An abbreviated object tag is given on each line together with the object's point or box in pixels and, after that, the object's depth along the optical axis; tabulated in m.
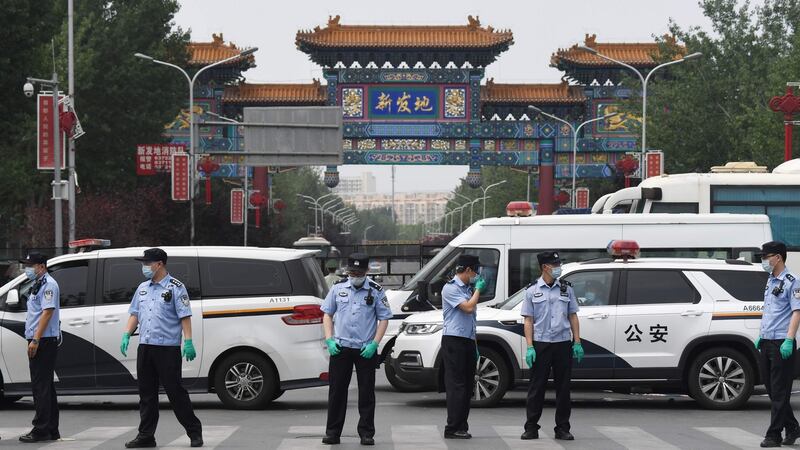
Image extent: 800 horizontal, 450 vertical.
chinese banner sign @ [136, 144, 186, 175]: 56.25
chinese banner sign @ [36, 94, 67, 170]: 35.53
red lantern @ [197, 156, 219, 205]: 62.22
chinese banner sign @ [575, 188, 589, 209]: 70.25
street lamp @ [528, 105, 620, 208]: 64.93
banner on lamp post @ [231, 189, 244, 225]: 69.01
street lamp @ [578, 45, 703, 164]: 50.47
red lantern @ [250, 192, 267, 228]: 68.25
